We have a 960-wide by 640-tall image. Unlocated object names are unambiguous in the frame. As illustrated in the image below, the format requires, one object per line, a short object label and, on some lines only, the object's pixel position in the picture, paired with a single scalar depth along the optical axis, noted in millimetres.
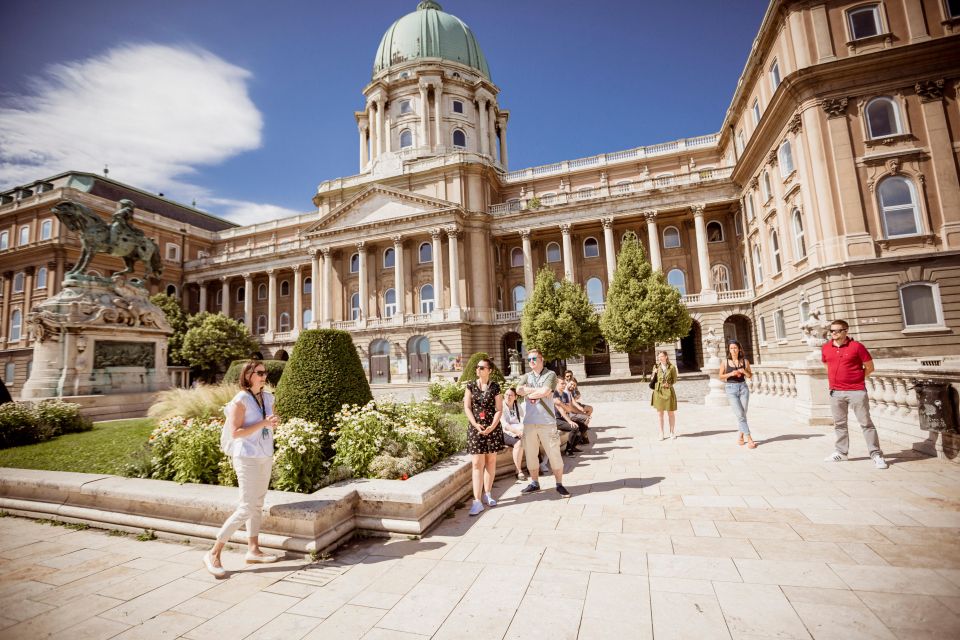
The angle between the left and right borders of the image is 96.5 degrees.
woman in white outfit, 3836
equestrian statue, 13531
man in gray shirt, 5855
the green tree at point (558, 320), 26703
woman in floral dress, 5336
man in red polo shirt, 6429
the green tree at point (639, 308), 24797
